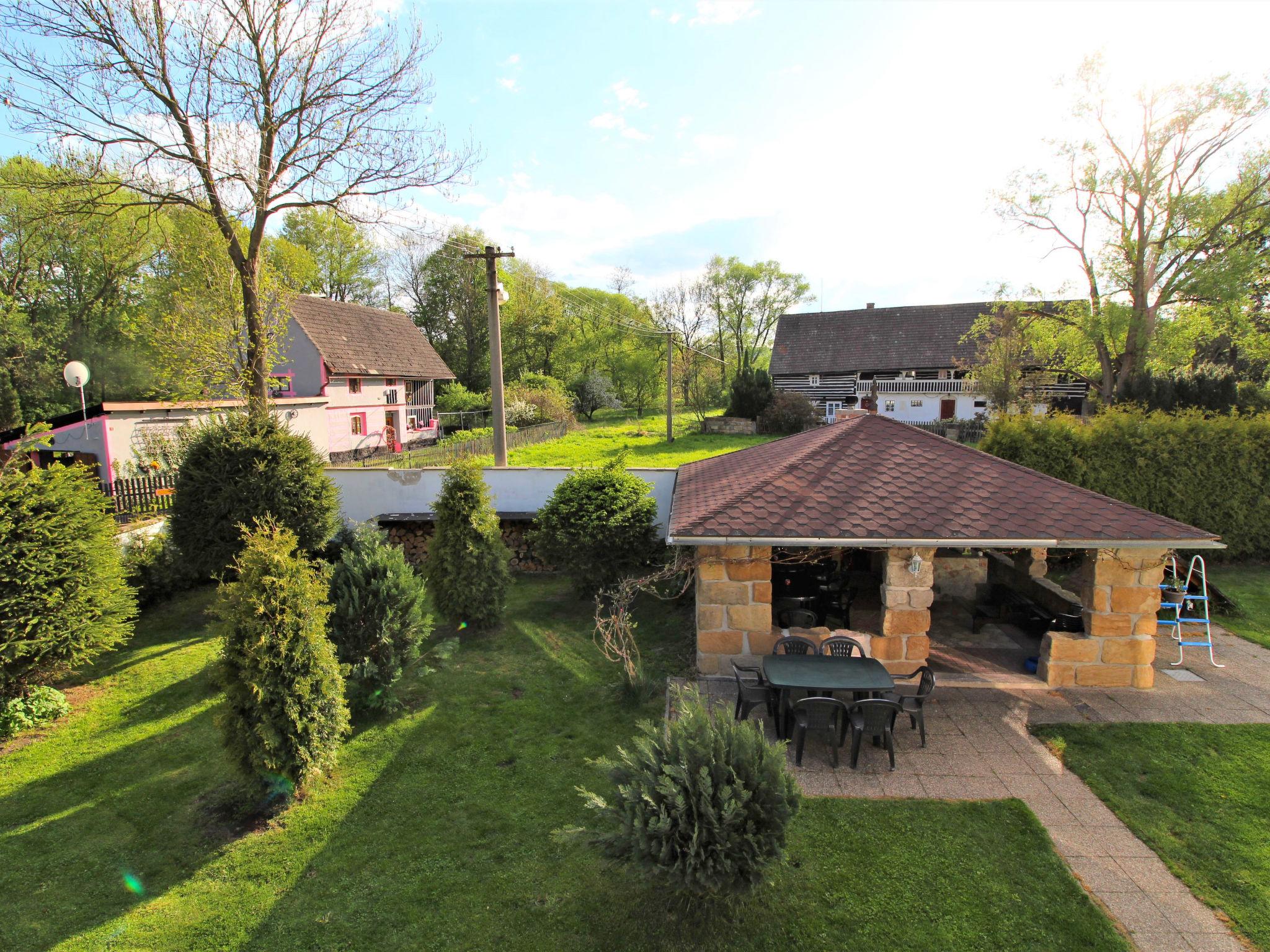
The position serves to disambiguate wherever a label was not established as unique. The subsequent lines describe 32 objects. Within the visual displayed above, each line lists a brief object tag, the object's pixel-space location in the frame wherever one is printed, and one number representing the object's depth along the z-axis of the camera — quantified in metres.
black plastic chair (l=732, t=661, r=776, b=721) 6.90
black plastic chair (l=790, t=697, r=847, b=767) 6.24
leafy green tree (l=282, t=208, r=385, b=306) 40.75
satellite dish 13.91
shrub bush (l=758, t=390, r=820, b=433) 32.72
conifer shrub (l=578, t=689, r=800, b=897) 4.04
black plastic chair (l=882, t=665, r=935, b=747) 6.53
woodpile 14.23
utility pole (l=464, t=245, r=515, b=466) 14.81
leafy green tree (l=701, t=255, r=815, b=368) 54.22
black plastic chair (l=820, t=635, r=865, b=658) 7.48
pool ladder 8.56
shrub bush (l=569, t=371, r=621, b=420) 42.62
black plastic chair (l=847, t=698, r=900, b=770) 6.13
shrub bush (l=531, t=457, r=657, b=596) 11.25
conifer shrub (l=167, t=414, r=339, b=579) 11.16
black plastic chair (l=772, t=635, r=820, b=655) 7.52
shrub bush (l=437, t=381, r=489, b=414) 36.69
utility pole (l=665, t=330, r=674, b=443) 29.94
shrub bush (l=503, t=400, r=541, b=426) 32.19
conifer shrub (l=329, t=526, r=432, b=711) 7.94
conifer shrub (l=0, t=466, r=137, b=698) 7.74
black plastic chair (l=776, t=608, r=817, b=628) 8.51
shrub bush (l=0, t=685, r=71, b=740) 7.94
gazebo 7.22
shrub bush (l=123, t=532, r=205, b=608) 11.74
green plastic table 6.38
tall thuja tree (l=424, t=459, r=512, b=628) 10.55
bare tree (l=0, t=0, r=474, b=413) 11.55
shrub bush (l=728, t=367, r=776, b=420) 34.16
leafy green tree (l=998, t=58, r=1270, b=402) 17.31
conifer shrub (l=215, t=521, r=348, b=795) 5.86
